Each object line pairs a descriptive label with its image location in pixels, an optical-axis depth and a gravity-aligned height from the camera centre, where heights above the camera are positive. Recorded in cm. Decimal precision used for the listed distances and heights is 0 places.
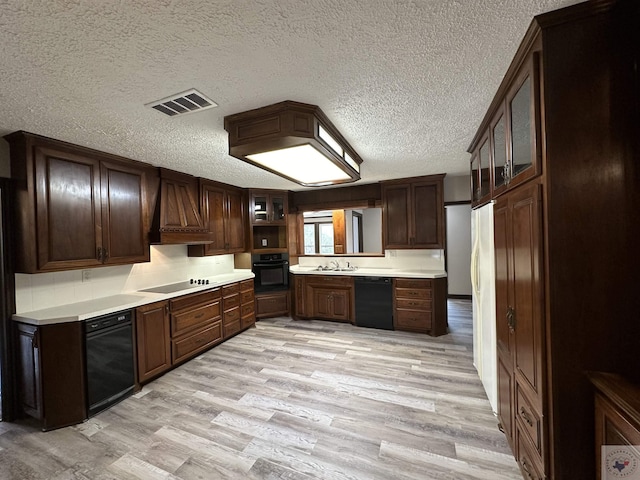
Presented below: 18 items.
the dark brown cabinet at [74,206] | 216 +38
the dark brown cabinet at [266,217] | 489 +45
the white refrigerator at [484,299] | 203 -56
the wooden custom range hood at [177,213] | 319 +39
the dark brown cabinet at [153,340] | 268 -104
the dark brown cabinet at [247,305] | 425 -107
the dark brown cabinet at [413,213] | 415 +38
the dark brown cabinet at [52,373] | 212 -105
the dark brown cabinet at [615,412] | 90 -68
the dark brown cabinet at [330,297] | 449 -105
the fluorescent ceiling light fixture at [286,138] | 178 +74
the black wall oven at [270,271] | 485 -58
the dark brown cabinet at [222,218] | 402 +40
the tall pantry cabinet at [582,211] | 108 +8
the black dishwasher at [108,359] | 227 -106
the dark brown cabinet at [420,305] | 390 -106
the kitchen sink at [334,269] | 471 -58
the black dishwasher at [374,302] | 418 -107
